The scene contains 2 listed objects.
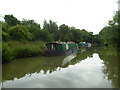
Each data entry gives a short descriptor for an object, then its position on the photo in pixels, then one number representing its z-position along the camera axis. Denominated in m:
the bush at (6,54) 6.76
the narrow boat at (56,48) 10.49
